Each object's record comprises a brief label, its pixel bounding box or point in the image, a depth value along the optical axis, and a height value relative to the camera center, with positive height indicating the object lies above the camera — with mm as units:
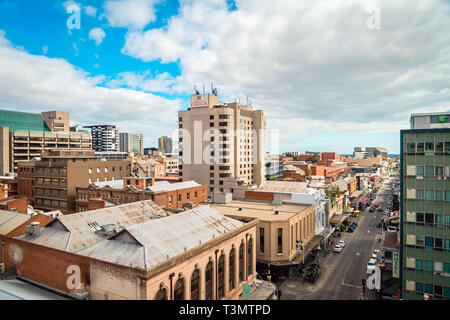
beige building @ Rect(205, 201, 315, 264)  46812 -12247
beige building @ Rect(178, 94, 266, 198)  102250 +6770
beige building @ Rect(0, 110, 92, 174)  123312 +11944
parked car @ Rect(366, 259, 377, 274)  49866 -19694
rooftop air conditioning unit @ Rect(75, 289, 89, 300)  23453 -11427
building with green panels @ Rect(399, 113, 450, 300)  35875 -6649
